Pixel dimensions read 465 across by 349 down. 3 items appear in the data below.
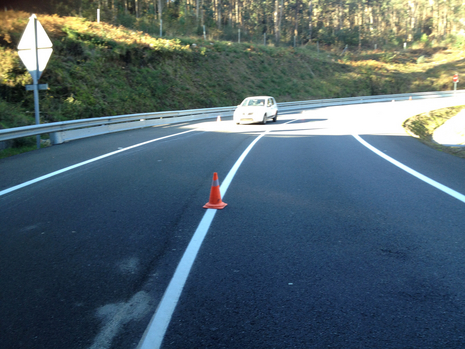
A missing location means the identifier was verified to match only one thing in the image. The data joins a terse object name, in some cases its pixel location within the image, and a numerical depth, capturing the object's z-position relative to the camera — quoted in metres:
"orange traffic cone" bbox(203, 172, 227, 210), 6.67
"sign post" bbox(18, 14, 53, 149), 14.37
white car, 23.47
